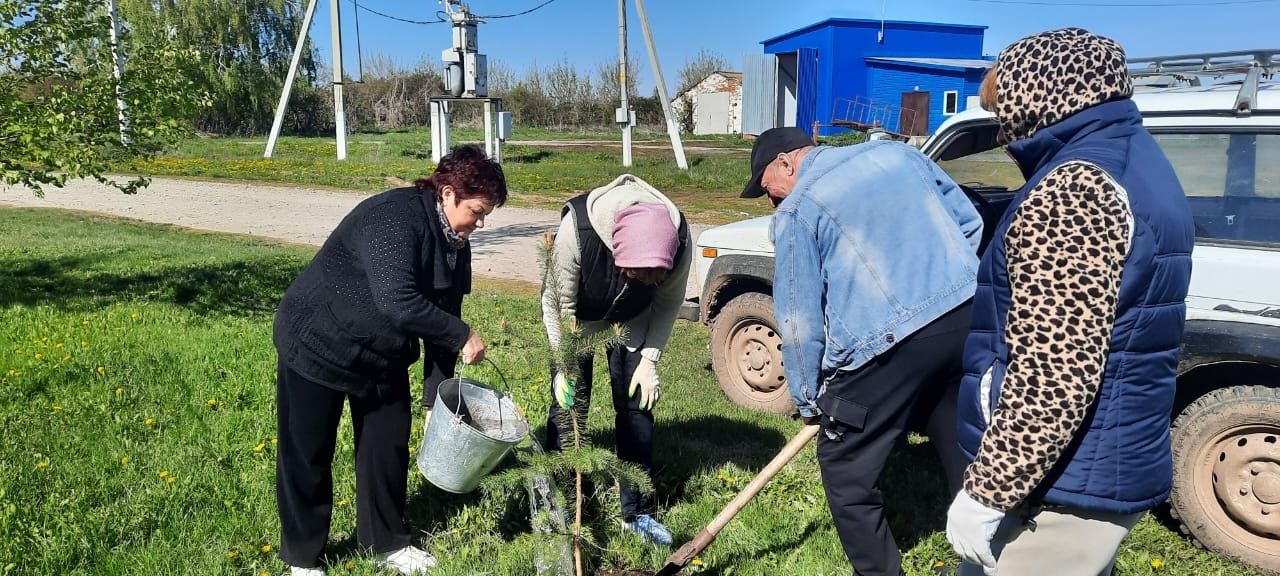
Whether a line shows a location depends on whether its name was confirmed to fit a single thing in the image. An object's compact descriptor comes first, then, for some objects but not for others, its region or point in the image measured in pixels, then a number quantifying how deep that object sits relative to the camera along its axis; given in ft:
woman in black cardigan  9.80
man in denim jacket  8.73
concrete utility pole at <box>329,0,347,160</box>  71.00
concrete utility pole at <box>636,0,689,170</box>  67.51
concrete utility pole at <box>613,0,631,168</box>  67.77
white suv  11.20
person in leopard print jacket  5.61
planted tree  9.57
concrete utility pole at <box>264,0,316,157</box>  76.38
